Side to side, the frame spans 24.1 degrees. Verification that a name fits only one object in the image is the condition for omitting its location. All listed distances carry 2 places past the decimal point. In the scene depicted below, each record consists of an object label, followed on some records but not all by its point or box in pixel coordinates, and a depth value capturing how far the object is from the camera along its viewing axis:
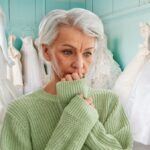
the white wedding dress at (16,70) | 2.84
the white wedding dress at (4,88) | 1.70
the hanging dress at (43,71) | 2.92
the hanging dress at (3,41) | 1.93
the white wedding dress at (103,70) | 2.48
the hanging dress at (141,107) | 1.59
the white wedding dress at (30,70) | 2.92
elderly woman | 1.06
